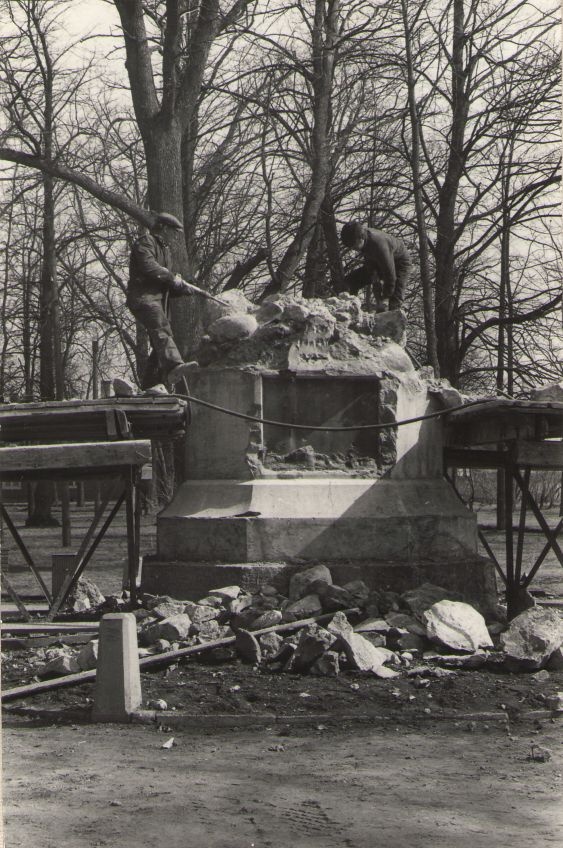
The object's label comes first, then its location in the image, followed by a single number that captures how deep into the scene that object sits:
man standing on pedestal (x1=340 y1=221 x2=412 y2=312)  11.43
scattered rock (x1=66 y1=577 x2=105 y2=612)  11.51
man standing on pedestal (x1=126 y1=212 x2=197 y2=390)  11.83
